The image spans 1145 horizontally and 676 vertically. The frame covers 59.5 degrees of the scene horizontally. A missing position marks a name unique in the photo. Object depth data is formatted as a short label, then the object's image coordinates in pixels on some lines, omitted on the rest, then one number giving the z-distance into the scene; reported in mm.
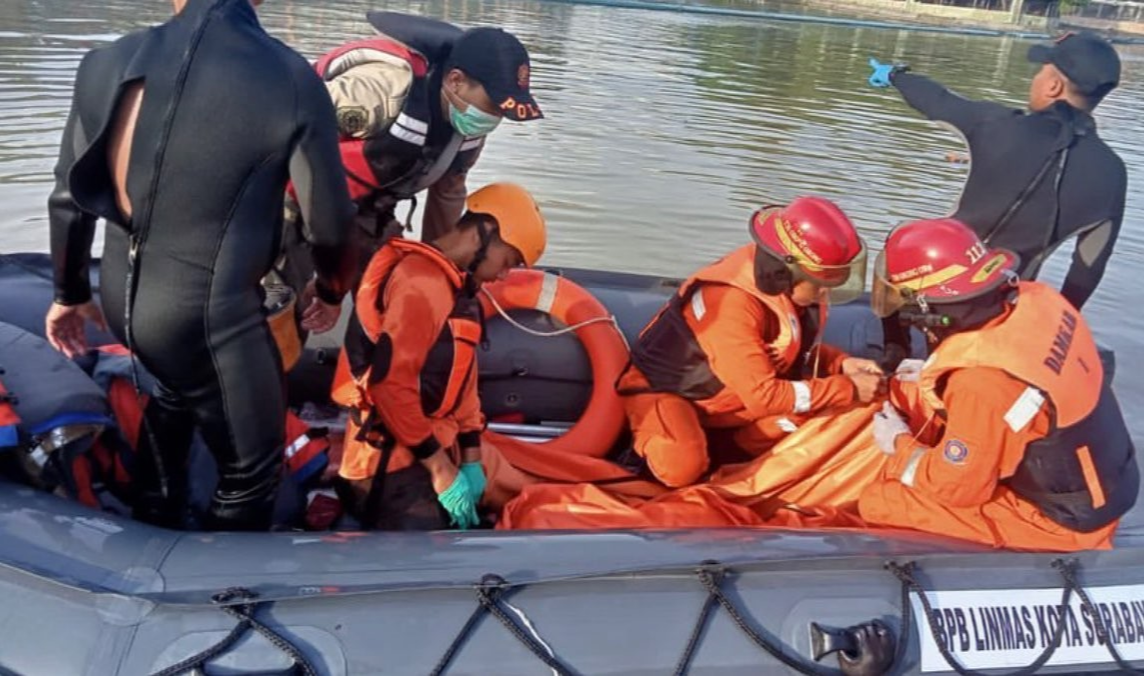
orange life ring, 2572
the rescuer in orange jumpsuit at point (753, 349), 2219
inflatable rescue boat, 1530
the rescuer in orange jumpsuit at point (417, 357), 2053
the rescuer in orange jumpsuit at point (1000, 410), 1855
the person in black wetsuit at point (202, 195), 1590
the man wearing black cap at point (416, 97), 2293
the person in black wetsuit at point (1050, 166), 2799
